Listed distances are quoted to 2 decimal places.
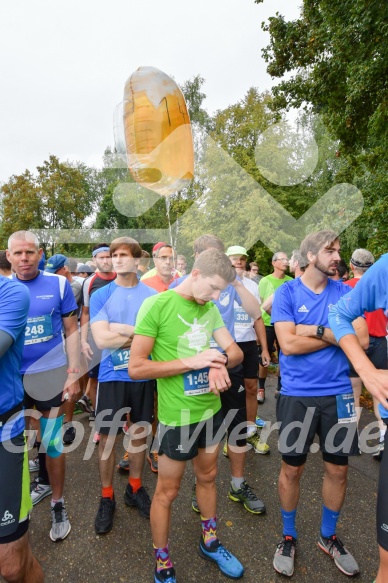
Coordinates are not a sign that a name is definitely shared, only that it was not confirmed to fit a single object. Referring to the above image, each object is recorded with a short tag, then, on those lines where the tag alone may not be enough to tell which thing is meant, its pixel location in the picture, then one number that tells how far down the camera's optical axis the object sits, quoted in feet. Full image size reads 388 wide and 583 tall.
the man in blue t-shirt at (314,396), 7.48
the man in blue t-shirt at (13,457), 5.72
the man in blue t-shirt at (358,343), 5.13
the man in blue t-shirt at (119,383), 9.16
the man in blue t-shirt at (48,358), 8.82
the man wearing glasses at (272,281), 18.92
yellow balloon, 13.20
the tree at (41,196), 77.41
